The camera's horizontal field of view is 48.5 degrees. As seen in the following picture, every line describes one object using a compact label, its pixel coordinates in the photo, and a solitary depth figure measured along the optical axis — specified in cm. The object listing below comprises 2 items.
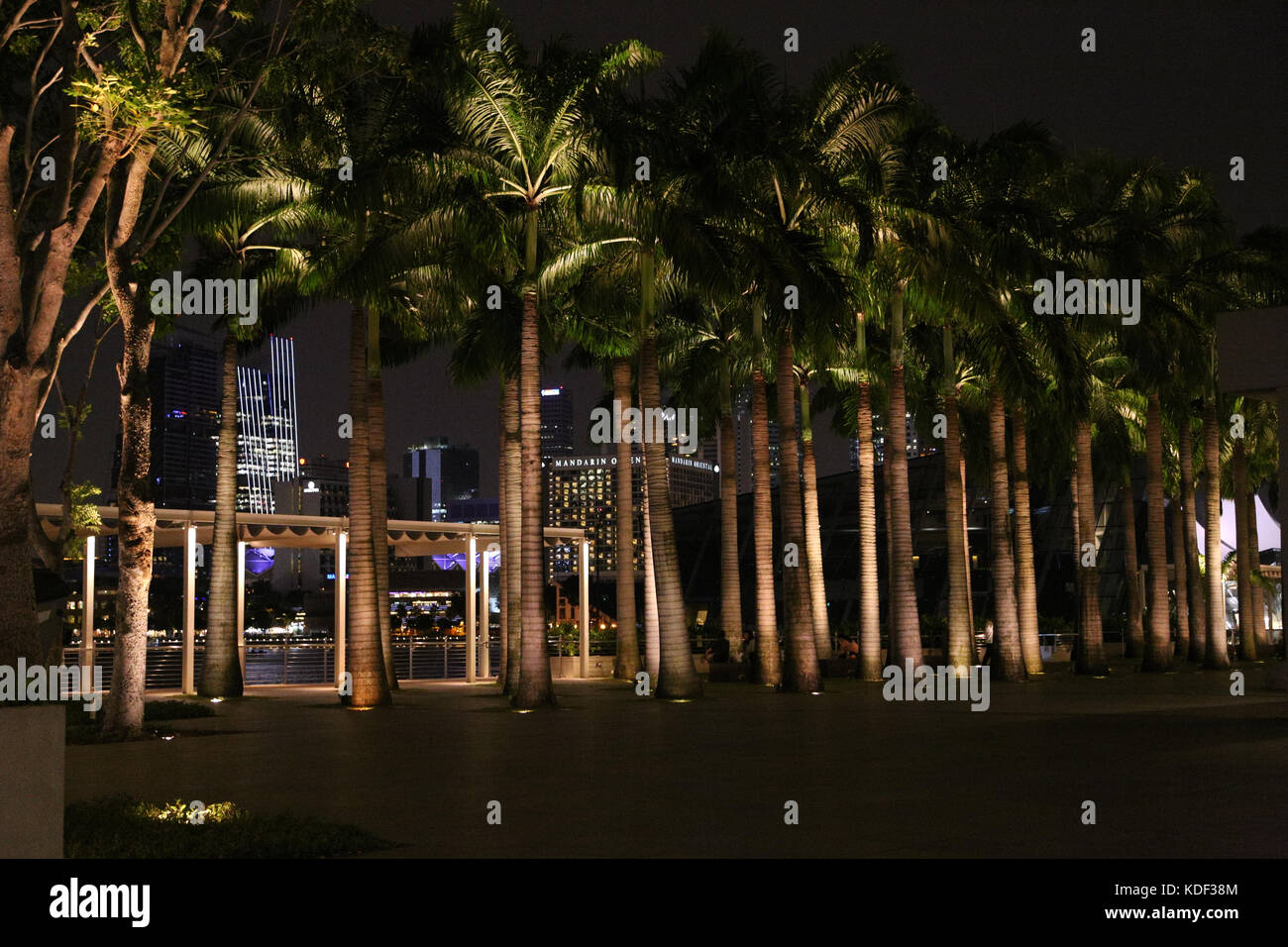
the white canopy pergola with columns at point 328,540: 3081
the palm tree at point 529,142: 2508
